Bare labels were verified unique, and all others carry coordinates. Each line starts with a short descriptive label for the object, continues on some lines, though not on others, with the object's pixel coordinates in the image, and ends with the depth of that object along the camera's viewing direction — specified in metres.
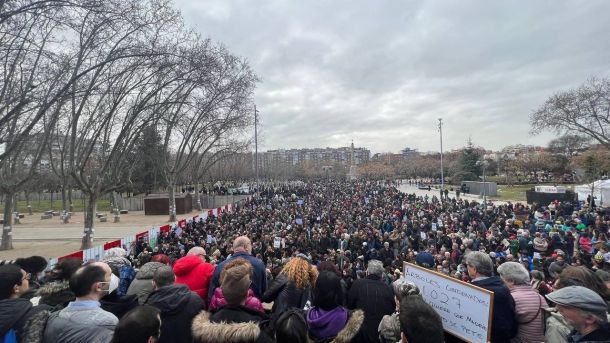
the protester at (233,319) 2.12
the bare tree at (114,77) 12.52
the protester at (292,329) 2.13
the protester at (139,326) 2.00
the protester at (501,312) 2.86
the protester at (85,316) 2.32
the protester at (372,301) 3.04
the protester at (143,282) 3.36
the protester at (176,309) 2.73
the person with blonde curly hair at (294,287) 3.13
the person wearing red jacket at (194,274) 3.71
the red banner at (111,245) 13.59
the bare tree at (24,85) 9.82
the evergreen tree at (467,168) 52.91
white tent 24.00
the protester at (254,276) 3.54
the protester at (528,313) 2.86
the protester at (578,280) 2.77
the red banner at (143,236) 15.59
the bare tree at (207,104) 16.11
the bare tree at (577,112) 26.65
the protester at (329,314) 2.65
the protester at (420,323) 2.22
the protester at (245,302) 2.63
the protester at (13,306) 2.47
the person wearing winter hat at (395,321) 2.64
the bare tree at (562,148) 54.73
